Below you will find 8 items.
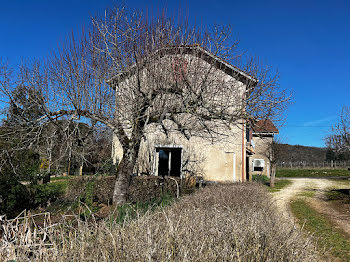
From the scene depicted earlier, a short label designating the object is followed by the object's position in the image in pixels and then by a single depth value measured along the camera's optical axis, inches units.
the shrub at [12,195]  260.6
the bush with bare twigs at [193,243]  79.9
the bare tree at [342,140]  570.6
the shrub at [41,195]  301.7
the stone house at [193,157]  503.8
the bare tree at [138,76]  261.9
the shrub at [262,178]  803.3
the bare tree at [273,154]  707.4
